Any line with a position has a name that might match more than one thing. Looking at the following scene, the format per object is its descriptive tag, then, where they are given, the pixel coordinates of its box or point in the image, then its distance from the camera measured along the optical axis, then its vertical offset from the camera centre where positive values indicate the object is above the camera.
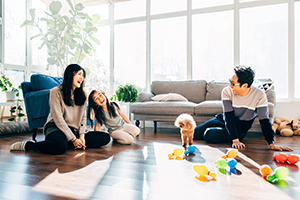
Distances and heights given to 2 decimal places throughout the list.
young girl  2.38 -0.19
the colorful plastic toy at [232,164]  1.43 -0.41
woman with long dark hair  1.94 -0.22
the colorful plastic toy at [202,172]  1.27 -0.42
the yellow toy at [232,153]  1.70 -0.41
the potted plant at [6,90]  3.34 +0.14
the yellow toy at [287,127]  3.11 -0.40
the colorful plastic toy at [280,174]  1.22 -0.40
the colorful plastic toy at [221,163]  1.44 -0.41
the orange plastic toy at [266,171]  1.29 -0.41
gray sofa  3.14 -0.04
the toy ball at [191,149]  1.91 -0.42
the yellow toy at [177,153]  1.77 -0.42
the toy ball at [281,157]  1.62 -0.42
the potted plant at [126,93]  4.06 +0.12
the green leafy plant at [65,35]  4.18 +1.26
